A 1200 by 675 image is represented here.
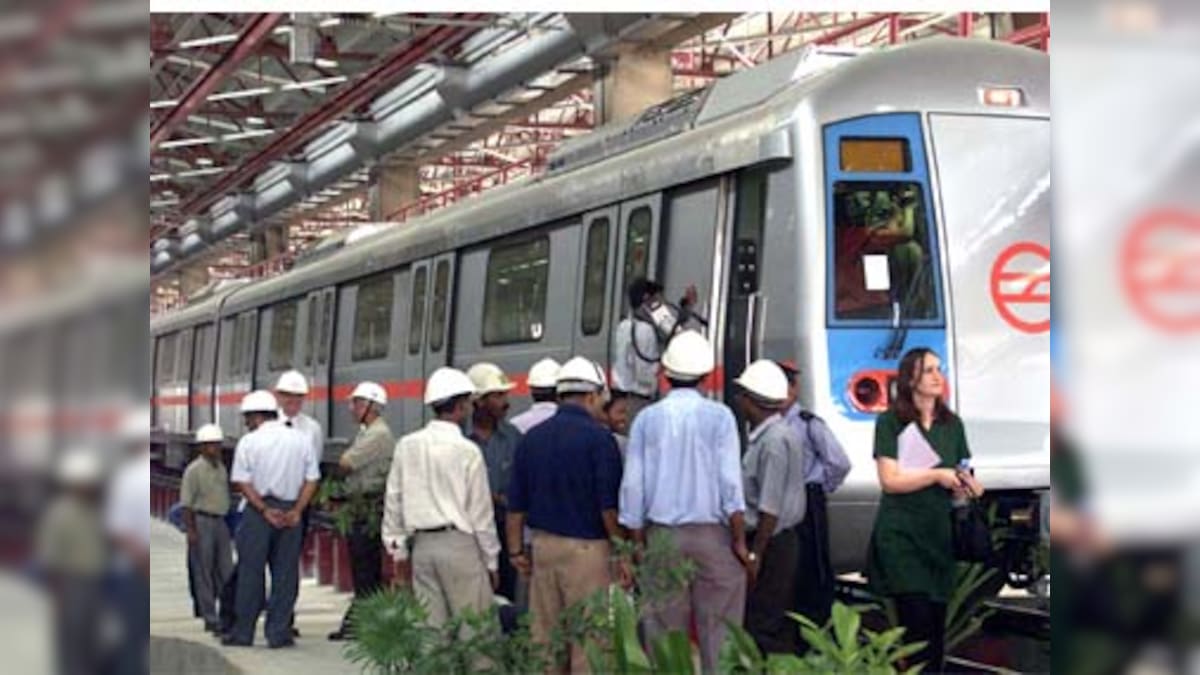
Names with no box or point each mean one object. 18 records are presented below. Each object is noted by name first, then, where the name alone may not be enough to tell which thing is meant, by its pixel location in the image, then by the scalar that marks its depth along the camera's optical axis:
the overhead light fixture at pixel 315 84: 21.50
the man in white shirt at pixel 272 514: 10.40
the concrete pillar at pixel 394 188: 25.91
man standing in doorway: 9.52
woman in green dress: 6.90
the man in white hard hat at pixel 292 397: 11.30
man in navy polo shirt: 7.70
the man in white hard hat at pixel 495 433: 9.55
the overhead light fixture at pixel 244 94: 21.97
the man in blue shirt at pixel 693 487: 7.56
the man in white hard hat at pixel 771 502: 8.07
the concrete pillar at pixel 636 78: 16.78
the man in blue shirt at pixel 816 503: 8.43
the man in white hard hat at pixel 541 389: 9.82
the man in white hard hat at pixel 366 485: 10.67
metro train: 9.10
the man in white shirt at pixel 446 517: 8.04
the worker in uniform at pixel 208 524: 11.27
